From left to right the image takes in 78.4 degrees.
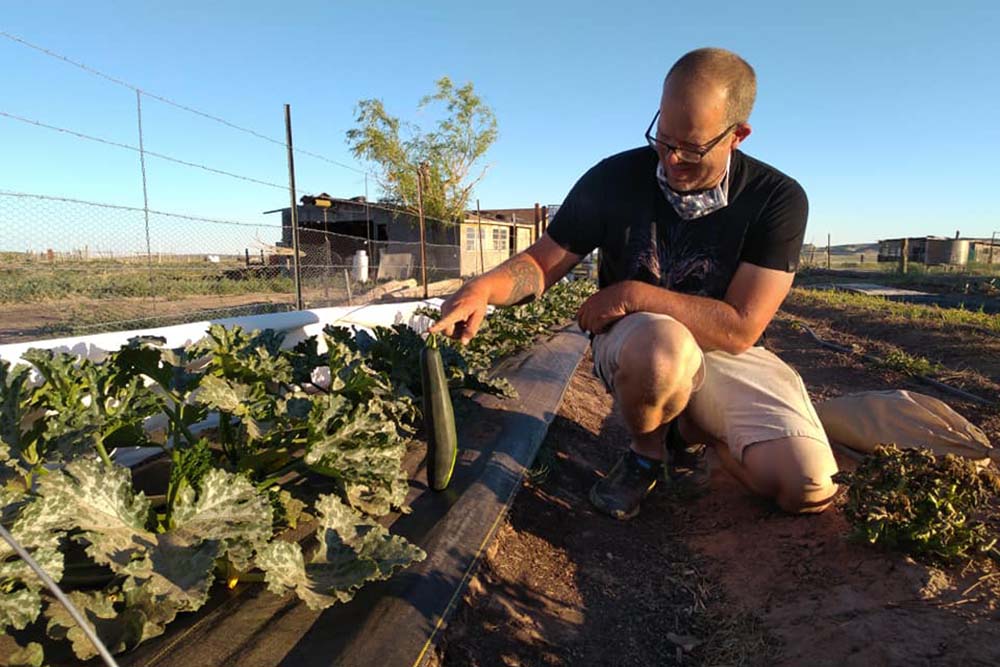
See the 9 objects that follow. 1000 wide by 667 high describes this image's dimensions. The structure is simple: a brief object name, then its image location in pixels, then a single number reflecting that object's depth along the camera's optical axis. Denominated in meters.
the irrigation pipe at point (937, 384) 4.89
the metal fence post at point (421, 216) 10.43
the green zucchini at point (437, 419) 2.00
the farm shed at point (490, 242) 26.80
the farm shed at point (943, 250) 30.84
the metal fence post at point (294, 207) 6.16
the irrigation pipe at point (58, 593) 0.60
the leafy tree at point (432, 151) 31.77
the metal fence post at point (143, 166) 5.55
